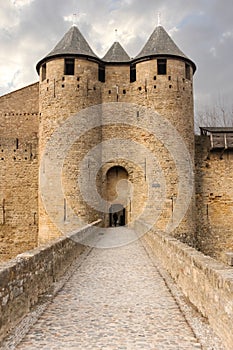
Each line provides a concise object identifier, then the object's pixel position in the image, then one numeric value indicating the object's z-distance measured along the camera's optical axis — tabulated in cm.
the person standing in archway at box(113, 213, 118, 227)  2029
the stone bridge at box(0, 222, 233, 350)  385
